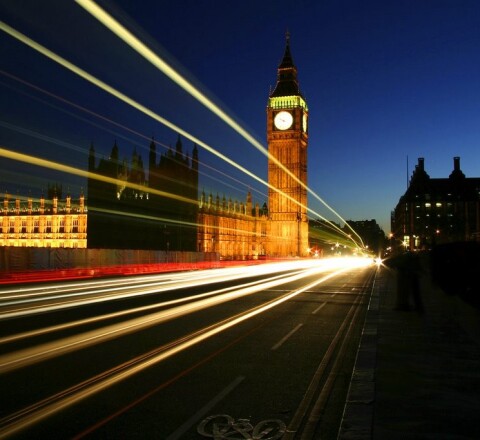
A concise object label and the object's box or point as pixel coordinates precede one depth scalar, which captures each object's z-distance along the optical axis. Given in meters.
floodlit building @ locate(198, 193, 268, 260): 111.44
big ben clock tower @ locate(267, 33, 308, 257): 127.44
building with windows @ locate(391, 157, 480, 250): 131.50
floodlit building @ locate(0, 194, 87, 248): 107.39
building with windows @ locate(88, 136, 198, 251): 91.81
